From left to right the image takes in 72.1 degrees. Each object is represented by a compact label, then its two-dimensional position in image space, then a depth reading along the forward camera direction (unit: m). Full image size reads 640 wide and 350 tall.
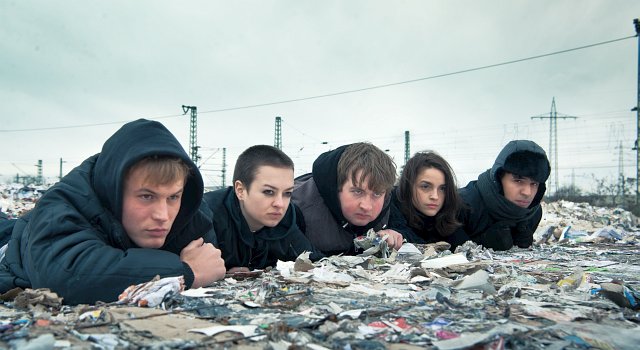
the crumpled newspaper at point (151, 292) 2.14
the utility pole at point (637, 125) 16.41
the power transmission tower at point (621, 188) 22.79
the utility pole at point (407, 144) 21.58
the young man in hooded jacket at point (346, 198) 4.63
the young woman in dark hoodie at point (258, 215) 4.03
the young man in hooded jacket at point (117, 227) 2.33
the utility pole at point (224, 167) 30.40
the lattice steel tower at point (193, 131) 22.48
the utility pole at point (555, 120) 27.24
